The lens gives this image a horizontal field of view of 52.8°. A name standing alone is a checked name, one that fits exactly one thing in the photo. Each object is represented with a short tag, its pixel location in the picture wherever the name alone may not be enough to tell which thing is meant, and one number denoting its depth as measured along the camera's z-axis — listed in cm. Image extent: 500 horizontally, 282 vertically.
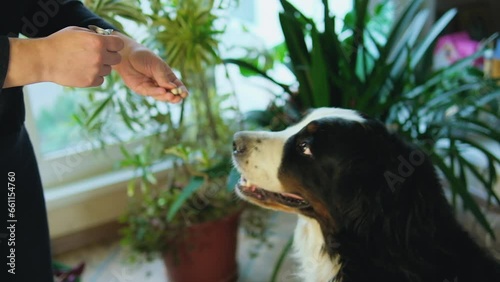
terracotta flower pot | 176
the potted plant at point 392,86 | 158
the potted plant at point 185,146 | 159
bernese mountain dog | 105
